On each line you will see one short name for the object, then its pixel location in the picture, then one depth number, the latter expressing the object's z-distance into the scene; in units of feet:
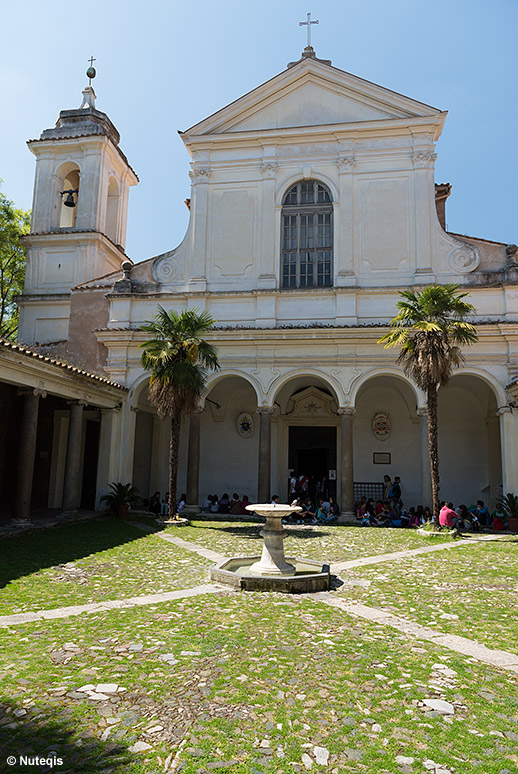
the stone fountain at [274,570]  25.73
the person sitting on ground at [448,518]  49.80
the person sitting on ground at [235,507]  65.62
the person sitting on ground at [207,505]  66.54
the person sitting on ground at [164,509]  61.64
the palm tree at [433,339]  49.67
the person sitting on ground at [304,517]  59.41
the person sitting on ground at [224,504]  65.77
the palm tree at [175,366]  52.26
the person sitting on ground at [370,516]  57.59
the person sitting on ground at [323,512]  58.80
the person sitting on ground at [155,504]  62.90
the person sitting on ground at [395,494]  65.10
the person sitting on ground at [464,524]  54.95
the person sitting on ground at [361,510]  59.77
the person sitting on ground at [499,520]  55.04
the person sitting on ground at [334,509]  59.41
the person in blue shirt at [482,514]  58.08
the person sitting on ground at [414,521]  56.59
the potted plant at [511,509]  53.98
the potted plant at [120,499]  60.08
